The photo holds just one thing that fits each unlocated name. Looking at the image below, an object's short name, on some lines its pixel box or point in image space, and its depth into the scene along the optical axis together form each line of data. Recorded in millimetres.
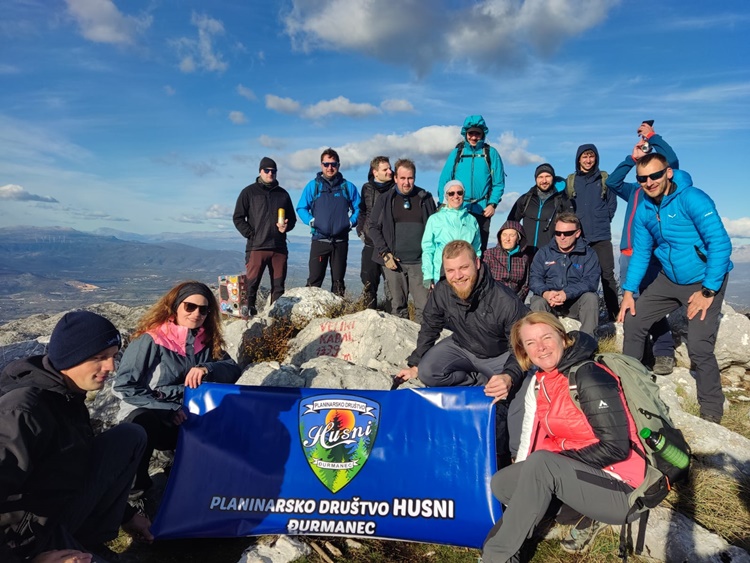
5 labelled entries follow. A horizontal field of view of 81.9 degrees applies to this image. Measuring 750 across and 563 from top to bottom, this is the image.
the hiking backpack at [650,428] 3156
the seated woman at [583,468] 3211
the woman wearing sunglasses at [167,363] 4180
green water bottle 3117
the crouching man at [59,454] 2547
